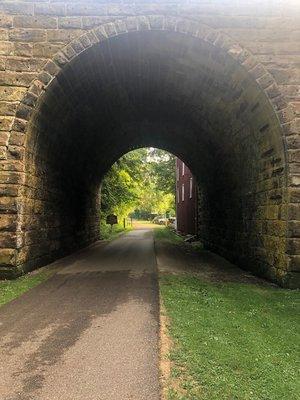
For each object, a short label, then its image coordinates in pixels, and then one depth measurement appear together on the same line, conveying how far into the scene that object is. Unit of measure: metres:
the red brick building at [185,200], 26.05
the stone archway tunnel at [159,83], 9.37
